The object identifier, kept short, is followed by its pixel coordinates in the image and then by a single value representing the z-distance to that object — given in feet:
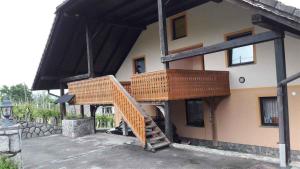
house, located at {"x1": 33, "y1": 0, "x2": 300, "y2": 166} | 23.22
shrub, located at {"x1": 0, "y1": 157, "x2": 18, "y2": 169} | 15.23
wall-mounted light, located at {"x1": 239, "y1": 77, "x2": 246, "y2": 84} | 27.68
